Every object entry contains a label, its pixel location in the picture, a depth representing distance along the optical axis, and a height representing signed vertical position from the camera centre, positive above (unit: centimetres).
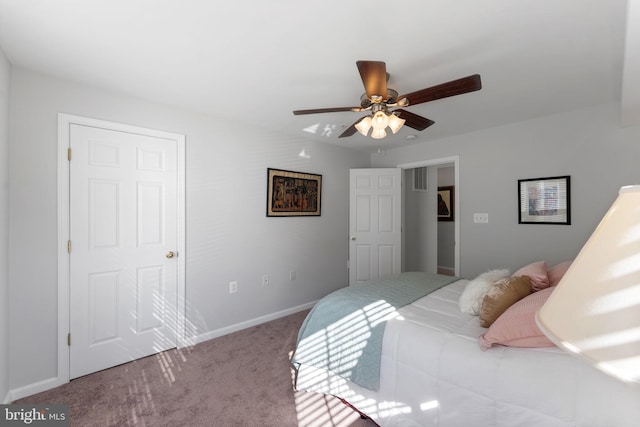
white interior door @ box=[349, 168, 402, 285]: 418 -14
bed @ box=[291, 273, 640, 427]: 116 -80
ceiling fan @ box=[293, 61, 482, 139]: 157 +76
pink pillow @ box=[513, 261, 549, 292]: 179 -41
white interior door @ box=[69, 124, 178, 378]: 226 -29
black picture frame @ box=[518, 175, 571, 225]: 281 +15
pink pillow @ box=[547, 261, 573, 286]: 185 -41
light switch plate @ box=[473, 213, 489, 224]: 337 -4
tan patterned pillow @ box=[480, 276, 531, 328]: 159 -49
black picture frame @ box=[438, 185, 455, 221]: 611 +25
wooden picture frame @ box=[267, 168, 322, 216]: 346 +28
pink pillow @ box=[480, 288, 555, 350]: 130 -56
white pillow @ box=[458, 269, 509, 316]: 183 -54
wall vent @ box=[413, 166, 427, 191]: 508 +66
